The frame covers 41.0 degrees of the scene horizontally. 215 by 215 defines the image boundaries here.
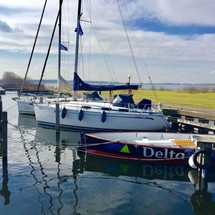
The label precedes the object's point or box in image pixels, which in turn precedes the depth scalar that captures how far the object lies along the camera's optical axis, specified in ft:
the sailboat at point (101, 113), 68.28
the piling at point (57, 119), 68.93
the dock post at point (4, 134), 42.34
